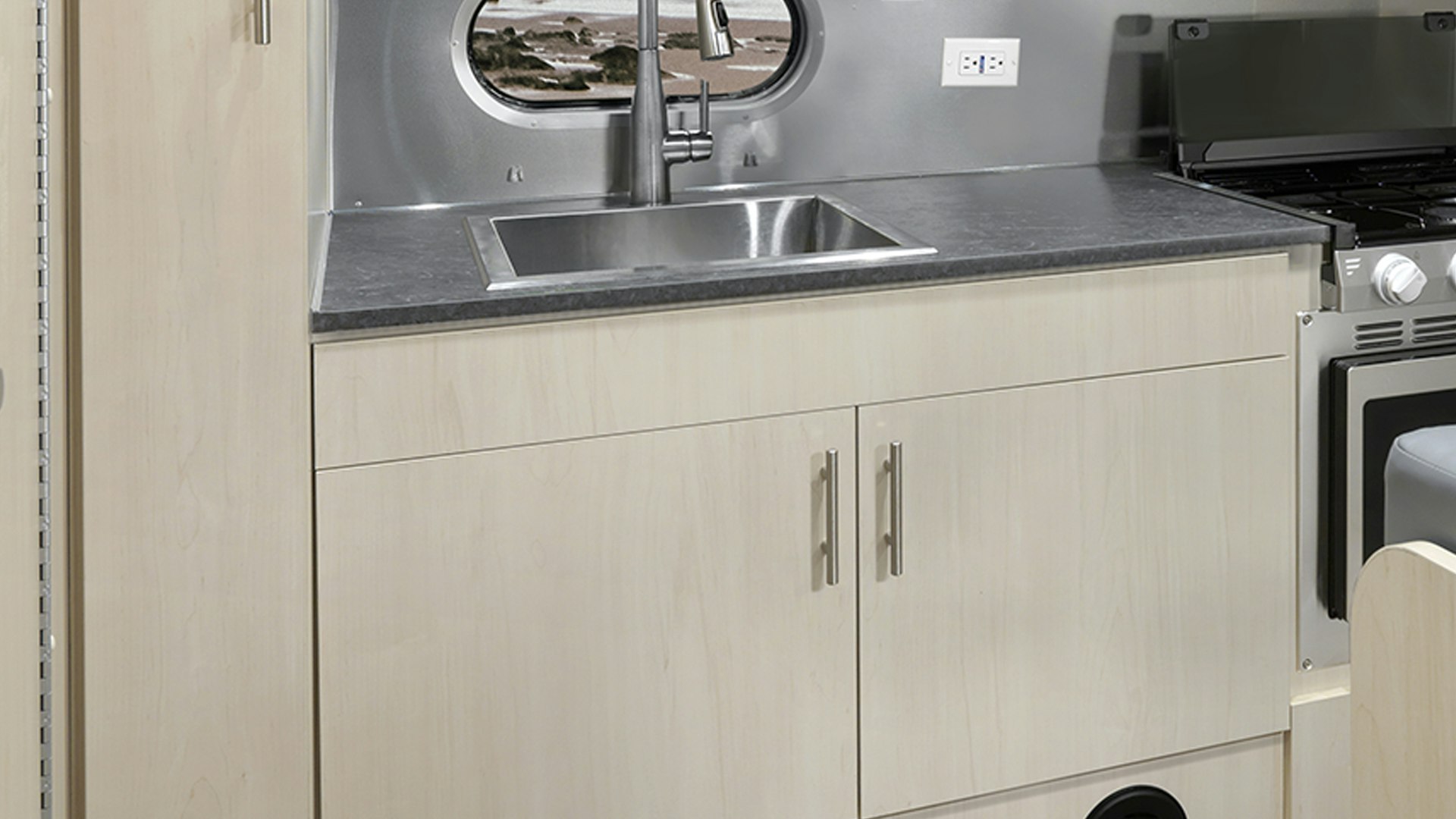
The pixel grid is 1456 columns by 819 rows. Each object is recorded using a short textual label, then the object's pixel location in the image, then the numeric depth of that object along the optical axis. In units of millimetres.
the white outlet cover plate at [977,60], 2389
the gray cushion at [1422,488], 1111
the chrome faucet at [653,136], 2102
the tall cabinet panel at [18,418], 1066
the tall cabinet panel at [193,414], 1401
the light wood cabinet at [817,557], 1620
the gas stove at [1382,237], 1929
